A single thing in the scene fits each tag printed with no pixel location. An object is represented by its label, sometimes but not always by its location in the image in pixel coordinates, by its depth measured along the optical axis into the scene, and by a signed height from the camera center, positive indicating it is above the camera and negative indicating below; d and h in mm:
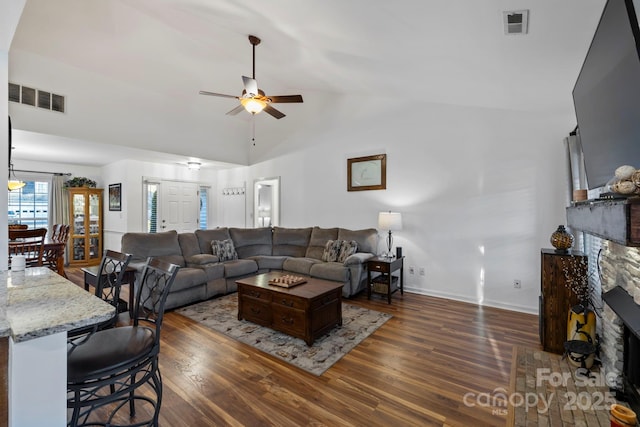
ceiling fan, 3207 +1262
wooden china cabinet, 6664 -377
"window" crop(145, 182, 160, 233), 6539 +81
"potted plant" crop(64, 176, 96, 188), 6675 +606
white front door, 6777 +85
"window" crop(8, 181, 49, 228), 6273 +90
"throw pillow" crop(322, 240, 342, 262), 4855 -656
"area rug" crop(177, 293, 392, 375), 2656 -1287
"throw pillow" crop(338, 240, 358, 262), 4738 -606
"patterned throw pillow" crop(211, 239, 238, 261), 4891 -653
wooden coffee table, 2951 -1013
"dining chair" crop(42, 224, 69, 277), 4570 -633
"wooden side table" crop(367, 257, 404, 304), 4195 -938
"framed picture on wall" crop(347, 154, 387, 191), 4988 +653
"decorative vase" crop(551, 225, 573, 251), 2730 -256
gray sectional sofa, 4113 -722
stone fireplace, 1688 -569
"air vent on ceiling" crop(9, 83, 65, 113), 3873 +1497
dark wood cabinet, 2604 -711
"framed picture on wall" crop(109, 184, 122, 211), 6434 +273
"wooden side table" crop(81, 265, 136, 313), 3288 -763
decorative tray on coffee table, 3326 -809
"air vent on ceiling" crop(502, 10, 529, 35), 1791 +1181
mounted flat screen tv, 1226 +588
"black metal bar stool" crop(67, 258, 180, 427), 1347 -717
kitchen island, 967 -484
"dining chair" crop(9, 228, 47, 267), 4215 -514
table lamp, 4457 -149
